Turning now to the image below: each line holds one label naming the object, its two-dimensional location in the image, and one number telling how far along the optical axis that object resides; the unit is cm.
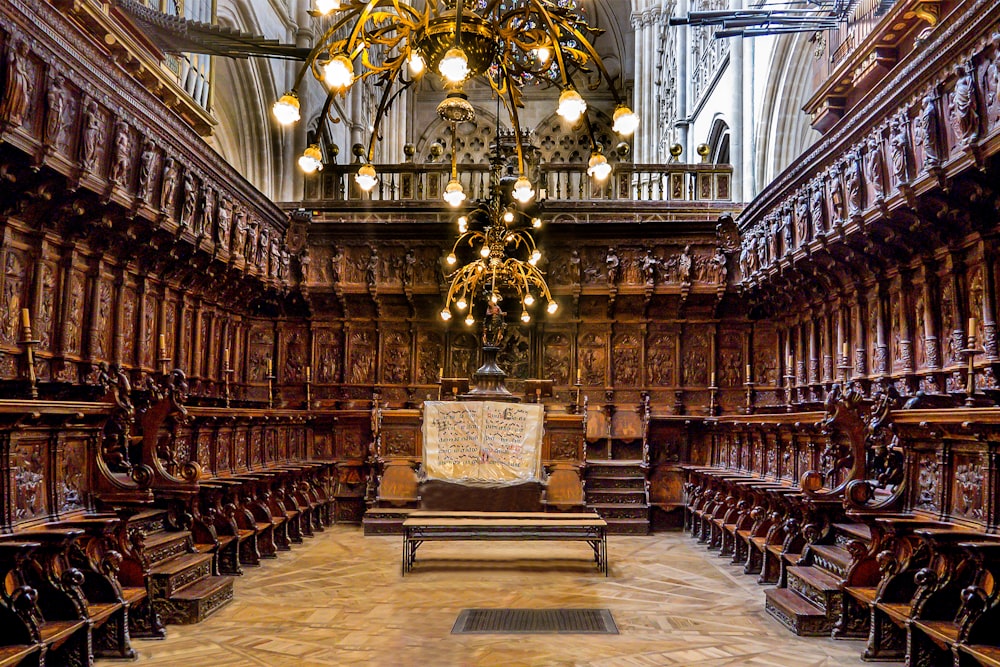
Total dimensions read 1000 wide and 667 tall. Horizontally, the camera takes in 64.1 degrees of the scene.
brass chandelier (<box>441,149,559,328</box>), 1162
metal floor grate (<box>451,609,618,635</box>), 586
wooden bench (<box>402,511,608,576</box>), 781
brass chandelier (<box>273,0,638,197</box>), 502
